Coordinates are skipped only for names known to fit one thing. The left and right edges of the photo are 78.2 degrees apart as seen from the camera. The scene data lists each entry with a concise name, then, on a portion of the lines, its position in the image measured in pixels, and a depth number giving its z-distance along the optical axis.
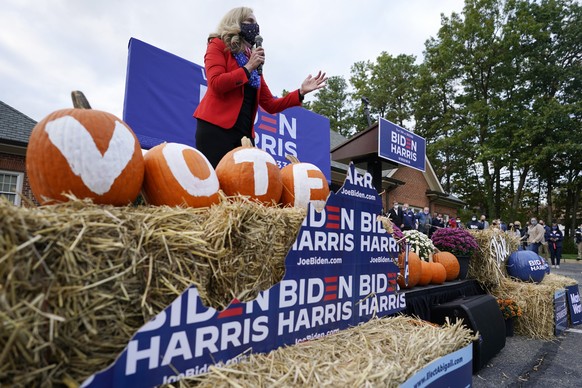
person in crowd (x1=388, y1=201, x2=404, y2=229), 9.80
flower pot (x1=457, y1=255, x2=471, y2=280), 4.43
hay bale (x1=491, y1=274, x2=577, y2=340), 4.22
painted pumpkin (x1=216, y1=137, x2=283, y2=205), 1.85
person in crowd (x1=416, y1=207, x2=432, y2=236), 12.24
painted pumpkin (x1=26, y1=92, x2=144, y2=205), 1.30
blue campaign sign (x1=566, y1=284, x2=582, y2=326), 5.04
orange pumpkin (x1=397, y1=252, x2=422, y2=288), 3.30
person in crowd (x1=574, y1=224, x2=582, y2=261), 17.94
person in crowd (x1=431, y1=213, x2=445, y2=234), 13.38
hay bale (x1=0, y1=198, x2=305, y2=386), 0.84
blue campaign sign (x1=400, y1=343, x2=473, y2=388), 1.49
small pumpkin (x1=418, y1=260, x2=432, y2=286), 3.58
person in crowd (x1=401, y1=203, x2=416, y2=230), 10.20
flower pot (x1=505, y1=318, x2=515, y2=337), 4.27
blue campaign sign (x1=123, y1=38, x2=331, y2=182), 3.44
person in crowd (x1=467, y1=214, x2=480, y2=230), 16.03
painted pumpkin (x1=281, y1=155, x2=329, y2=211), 2.17
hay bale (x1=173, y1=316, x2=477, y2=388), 1.21
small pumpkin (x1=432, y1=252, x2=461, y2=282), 4.19
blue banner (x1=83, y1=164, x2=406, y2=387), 1.11
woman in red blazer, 2.09
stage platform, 2.94
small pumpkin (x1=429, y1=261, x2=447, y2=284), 3.79
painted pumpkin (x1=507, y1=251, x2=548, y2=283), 4.96
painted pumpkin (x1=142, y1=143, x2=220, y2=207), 1.59
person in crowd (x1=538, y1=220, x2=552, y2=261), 14.96
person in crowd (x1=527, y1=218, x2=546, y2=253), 14.20
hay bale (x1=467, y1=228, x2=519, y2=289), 4.63
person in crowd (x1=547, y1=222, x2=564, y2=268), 14.59
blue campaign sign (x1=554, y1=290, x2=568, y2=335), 4.38
